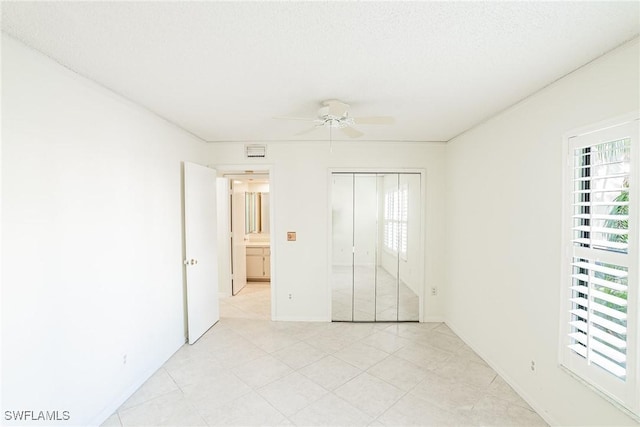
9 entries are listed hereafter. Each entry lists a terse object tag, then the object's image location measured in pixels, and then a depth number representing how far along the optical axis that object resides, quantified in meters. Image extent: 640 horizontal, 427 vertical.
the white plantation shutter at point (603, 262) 1.50
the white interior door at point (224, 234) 4.84
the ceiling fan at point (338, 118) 2.22
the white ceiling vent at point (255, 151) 3.92
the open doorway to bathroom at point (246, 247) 4.60
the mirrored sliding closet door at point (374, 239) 3.93
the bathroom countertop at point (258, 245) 5.74
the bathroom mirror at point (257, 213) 6.11
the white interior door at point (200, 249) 3.24
